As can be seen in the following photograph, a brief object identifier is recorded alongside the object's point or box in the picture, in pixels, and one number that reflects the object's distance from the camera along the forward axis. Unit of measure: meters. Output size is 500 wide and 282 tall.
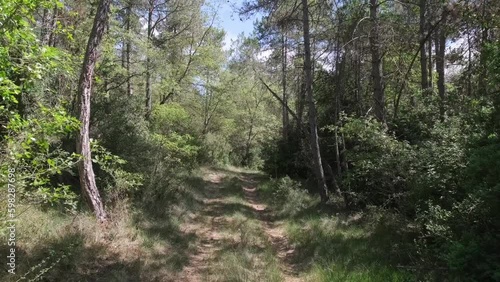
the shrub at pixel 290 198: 11.16
